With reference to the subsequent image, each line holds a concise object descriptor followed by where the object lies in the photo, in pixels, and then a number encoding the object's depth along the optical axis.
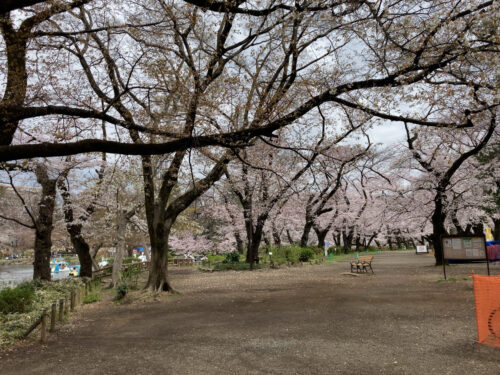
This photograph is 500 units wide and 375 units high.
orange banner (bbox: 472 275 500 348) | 5.25
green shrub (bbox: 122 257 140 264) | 29.25
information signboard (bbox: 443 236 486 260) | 13.04
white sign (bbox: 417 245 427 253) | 33.25
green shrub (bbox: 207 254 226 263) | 32.22
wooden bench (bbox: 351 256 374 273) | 17.59
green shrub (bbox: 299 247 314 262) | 27.55
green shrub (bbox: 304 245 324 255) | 32.59
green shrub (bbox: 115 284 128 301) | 12.04
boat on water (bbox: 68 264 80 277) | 29.93
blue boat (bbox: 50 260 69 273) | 35.39
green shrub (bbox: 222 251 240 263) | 25.93
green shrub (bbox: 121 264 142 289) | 15.50
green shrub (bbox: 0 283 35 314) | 8.70
